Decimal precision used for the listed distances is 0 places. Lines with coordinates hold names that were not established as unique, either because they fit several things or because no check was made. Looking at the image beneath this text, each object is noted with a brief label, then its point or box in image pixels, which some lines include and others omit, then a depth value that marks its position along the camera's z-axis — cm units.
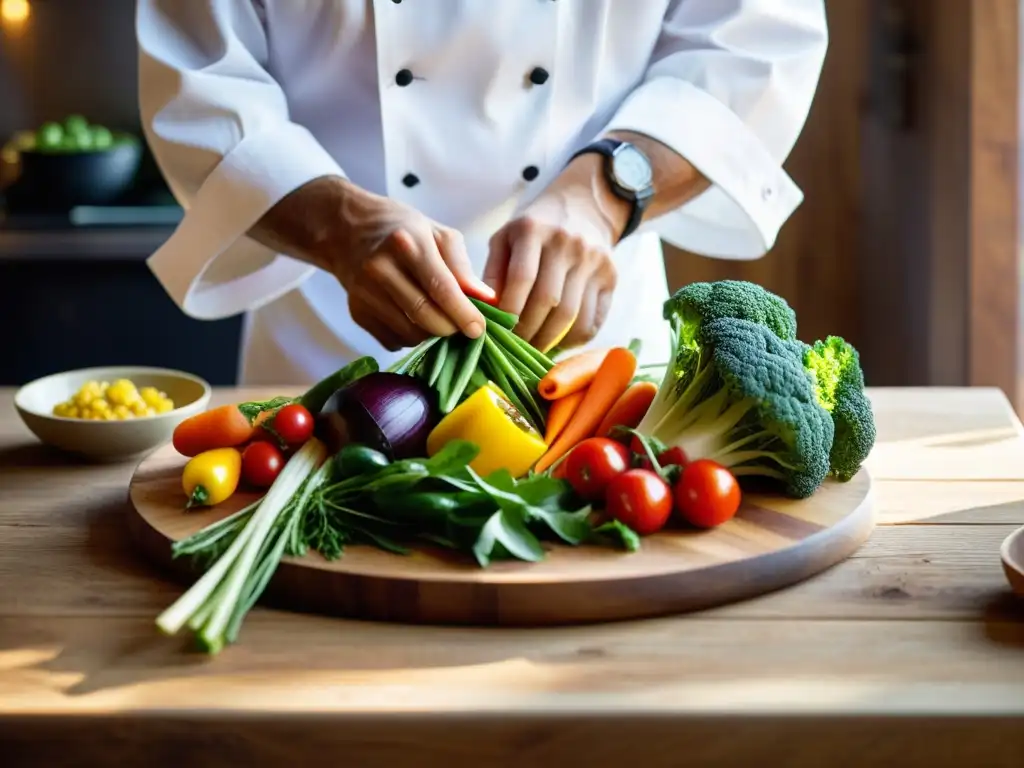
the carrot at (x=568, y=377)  143
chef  158
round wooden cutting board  110
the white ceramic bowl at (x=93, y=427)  155
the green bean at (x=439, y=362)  141
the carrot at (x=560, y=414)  141
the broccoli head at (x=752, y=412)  126
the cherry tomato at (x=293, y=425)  135
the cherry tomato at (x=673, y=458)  128
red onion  131
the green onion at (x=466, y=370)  141
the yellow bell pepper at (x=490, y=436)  131
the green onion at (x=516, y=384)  146
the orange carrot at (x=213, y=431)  138
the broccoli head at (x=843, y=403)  134
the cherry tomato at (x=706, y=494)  120
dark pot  309
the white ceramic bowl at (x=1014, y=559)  110
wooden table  95
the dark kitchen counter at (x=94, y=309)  303
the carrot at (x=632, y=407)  142
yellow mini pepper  127
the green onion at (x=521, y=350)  149
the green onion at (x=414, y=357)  147
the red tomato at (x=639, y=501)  119
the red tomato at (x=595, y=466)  124
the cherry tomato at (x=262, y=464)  131
